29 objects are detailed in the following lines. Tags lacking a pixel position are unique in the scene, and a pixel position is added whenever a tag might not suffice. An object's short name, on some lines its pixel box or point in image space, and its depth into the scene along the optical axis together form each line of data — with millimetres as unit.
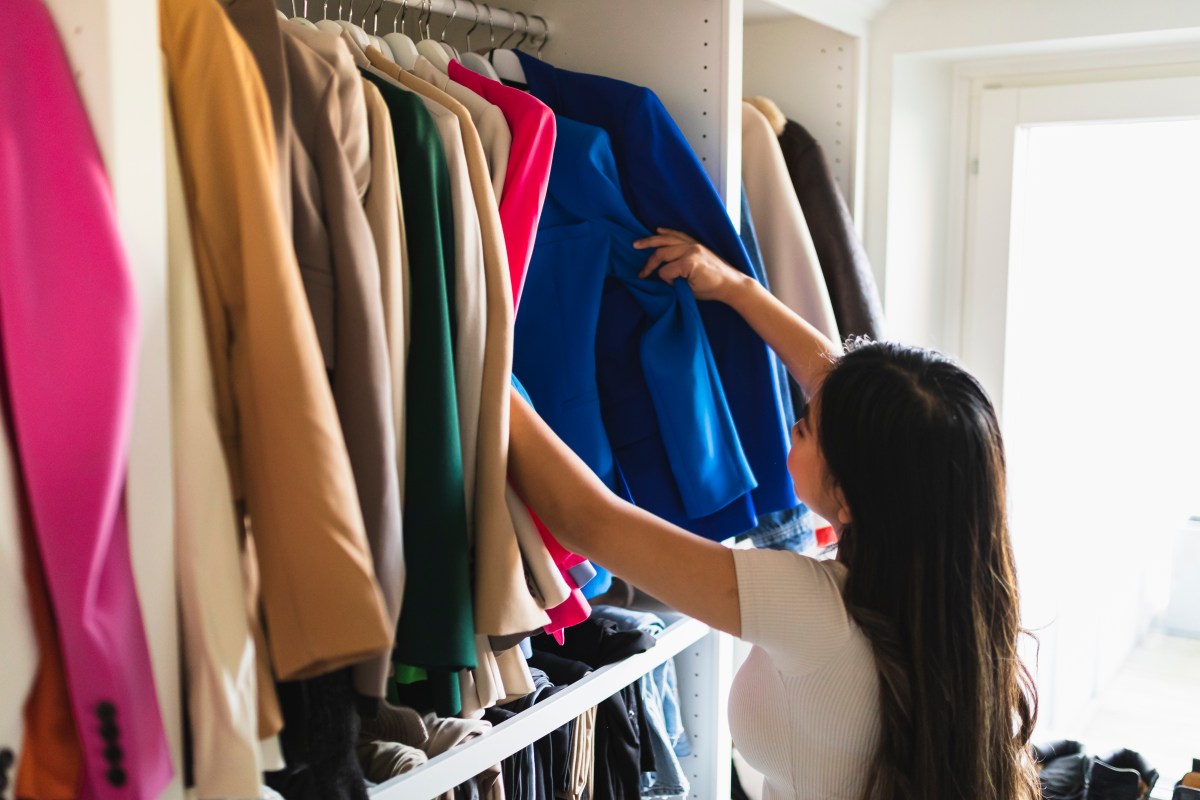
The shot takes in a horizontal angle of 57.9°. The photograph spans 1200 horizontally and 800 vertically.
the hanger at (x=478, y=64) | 1459
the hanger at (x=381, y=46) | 1303
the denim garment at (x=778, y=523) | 1789
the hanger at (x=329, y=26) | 1229
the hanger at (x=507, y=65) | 1550
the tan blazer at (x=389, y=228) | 1031
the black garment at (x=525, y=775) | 1529
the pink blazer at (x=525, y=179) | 1263
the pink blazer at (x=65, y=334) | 755
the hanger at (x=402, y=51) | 1331
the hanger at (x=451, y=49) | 1449
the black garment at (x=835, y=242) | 1979
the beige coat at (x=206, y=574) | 813
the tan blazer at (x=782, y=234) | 1890
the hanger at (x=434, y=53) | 1381
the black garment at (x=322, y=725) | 919
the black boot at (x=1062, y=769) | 2156
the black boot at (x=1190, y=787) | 2004
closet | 787
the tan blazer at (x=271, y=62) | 912
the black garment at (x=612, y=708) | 1608
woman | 1234
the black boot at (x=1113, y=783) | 2074
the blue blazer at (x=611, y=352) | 1472
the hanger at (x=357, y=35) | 1263
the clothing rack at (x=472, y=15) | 1477
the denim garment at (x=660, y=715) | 1715
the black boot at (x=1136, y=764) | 2123
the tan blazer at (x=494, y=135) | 1260
